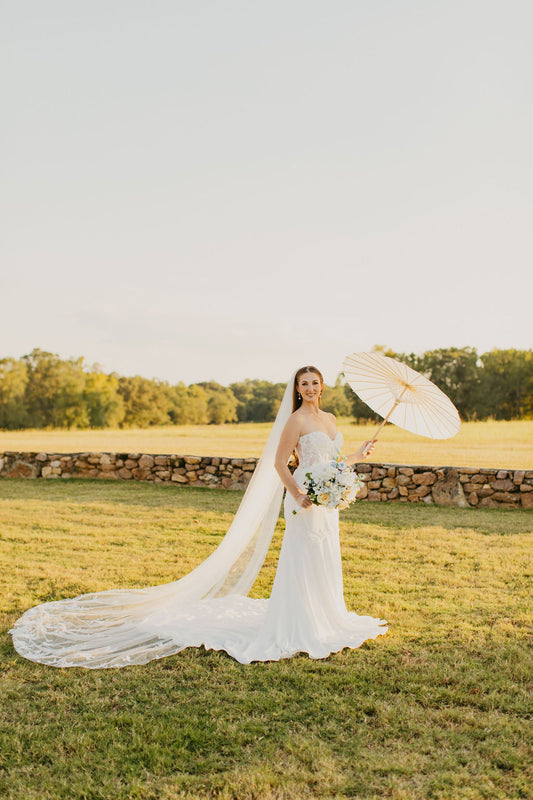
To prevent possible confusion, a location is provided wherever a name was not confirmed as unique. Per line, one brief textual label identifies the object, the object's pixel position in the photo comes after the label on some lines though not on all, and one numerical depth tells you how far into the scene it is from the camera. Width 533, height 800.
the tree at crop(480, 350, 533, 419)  45.94
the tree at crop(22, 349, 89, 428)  50.00
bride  4.90
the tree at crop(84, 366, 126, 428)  51.38
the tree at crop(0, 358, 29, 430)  48.25
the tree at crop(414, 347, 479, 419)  46.29
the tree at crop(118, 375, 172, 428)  56.16
